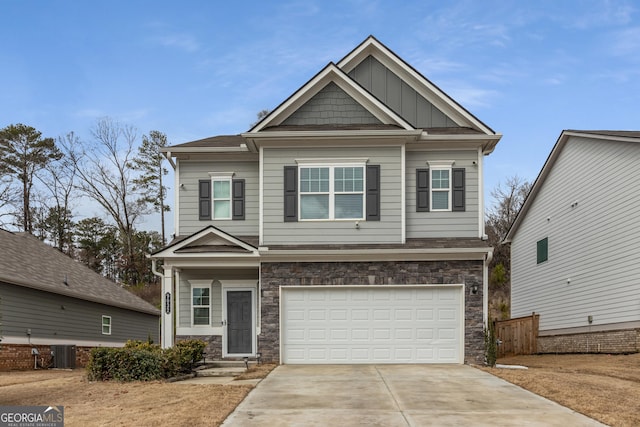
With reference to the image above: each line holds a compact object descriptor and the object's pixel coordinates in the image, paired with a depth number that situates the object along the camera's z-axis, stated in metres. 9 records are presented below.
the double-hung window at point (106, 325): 28.09
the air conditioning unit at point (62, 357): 22.47
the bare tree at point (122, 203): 45.62
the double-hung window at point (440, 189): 18.73
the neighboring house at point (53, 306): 21.52
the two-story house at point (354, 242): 17.72
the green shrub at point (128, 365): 14.42
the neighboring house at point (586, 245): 19.89
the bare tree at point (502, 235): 40.44
